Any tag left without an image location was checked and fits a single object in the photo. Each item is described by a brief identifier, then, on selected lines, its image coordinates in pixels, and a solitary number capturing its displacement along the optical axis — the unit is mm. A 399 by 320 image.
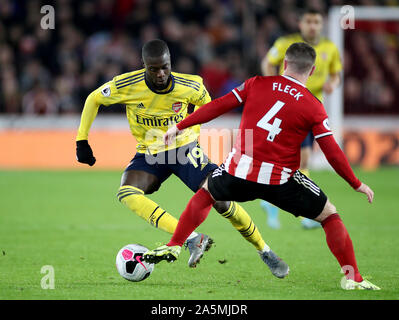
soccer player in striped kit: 10633
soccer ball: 11359
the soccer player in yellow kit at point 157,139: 12156
